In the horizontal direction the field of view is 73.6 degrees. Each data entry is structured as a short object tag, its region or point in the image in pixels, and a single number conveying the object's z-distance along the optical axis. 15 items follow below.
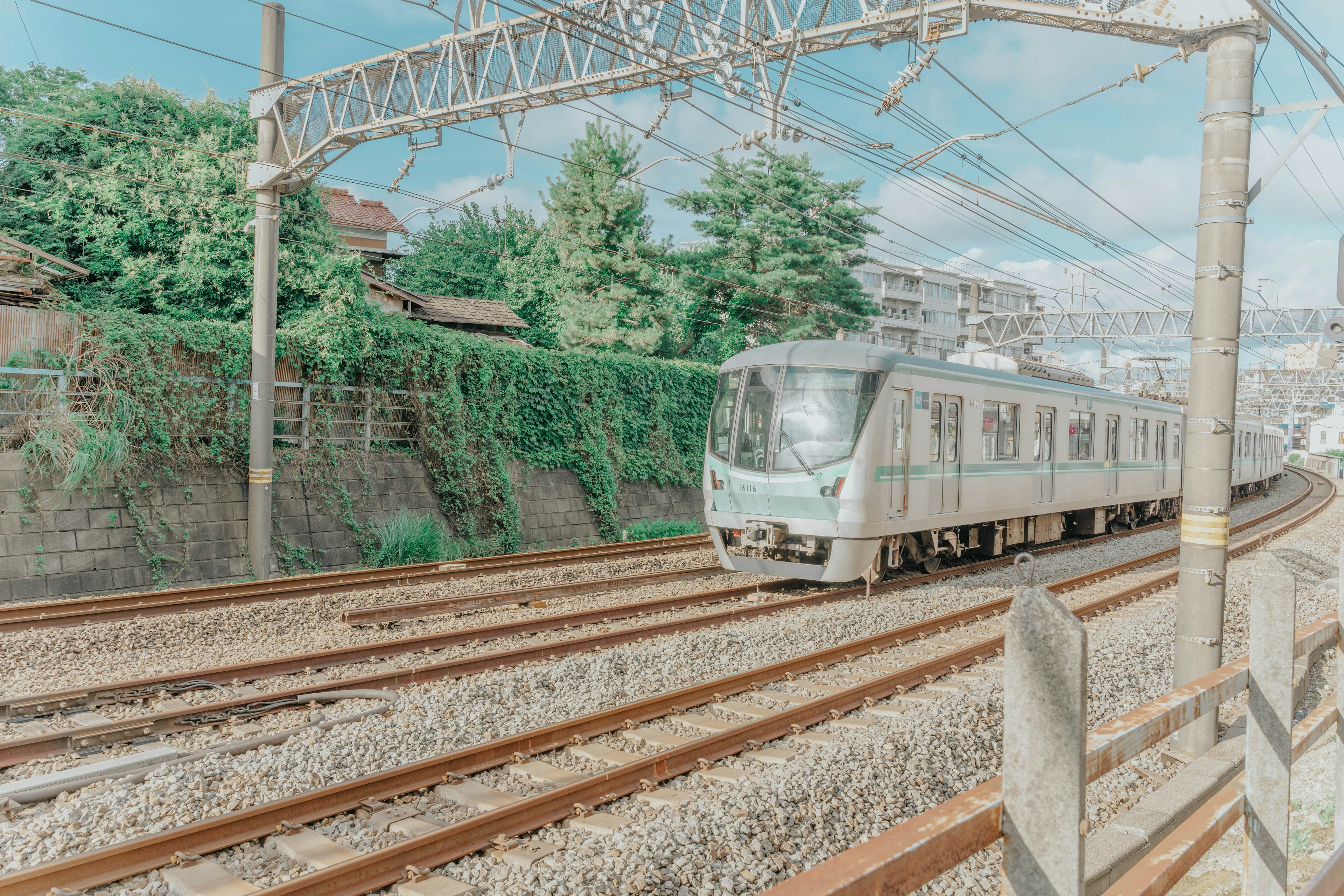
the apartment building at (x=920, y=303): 62.53
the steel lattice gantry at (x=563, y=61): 10.28
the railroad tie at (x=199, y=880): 3.82
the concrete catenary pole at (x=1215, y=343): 5.59
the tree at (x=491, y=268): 35.97
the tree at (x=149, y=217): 15.67
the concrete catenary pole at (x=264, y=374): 12.59
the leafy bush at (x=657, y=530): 19.73
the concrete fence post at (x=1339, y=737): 3.51
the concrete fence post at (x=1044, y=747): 1.63
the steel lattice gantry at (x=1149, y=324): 29.08
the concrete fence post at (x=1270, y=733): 2.94
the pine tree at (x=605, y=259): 28.75
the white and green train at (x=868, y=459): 10.55
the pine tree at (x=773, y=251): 29.81
